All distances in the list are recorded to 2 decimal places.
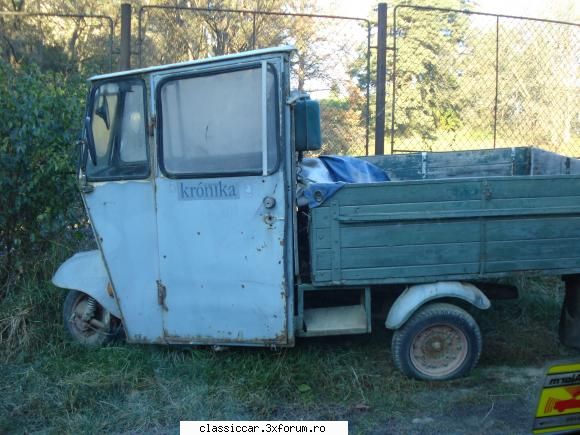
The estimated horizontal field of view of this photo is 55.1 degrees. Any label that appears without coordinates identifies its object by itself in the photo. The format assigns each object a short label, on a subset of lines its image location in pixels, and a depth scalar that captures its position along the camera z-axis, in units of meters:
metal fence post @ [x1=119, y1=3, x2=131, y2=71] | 6.22
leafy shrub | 4.94
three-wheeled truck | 3.82
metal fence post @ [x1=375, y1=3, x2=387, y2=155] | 6.41
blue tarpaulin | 3.79
